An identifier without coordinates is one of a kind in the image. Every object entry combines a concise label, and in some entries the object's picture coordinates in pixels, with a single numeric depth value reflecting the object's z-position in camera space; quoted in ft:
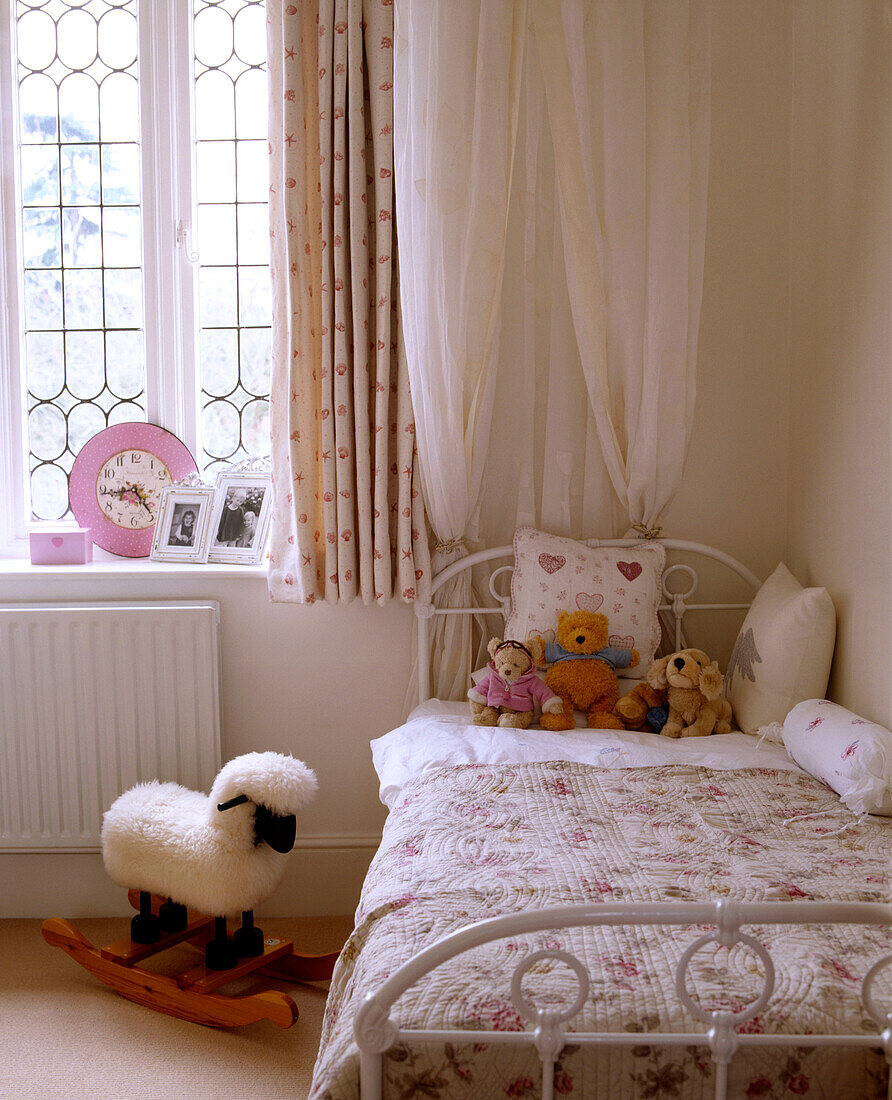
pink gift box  8.77
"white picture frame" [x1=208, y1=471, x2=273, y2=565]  8.93
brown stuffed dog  7.50
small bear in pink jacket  7.66
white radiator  8.39
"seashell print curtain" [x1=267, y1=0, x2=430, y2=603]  8.03
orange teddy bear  7.83
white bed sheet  6.91
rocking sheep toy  7.22
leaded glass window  8.98
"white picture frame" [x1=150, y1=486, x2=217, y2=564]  8.92
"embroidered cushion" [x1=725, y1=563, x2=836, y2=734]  7.48
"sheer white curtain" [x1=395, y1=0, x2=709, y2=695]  7.77
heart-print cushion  8.15
